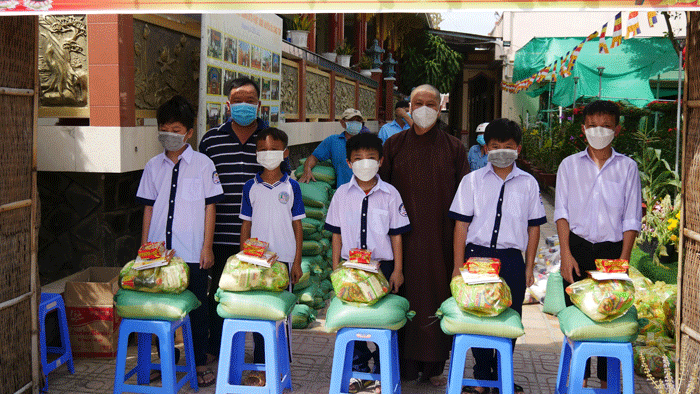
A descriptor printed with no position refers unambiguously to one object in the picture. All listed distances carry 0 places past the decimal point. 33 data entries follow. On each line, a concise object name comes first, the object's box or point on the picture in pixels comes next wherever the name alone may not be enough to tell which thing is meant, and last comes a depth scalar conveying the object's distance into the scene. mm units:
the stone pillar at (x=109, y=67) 4293
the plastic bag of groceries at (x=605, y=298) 2857
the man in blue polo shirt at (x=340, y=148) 6004
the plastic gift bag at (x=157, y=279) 3274
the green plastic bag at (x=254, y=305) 3160
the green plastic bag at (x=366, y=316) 3051
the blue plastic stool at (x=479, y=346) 2928
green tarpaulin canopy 11852
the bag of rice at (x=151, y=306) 3240
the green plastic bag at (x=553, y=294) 5254
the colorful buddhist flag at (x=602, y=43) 7914
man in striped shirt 3920
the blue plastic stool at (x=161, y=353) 3248
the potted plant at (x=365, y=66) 14547
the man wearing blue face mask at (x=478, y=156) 7260
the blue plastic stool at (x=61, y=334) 3688
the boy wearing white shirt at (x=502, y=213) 3279
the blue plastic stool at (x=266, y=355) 3184
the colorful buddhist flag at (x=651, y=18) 5918
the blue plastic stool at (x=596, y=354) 2875
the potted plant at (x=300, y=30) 8883
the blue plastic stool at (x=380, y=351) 3035
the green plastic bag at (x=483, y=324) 2910
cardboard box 4070
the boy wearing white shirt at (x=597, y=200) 3320
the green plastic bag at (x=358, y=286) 3064
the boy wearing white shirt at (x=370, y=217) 3408
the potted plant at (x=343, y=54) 12117
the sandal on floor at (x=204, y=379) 3711
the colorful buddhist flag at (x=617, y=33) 6586
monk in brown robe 3627
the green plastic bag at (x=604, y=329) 2900
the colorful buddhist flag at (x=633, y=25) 6480
